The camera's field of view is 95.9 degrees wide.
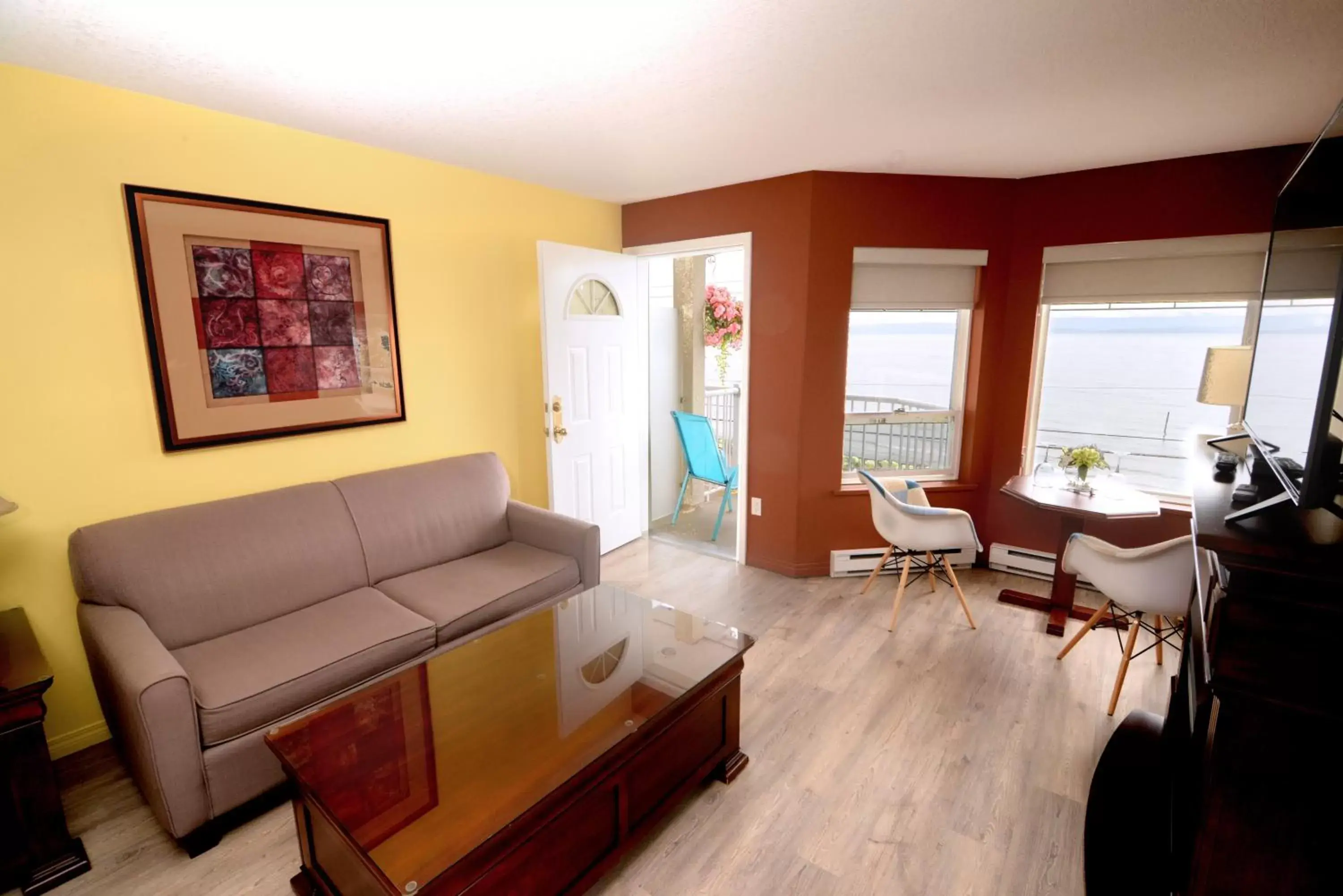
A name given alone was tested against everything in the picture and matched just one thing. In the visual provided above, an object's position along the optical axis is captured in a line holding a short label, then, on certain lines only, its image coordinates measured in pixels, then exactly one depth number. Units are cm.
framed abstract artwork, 221
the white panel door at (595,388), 342
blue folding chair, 426
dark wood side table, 155
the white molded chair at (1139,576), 217
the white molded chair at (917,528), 290
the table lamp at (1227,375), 270
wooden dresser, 111
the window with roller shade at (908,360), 341
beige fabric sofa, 172
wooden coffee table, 130
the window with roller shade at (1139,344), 299
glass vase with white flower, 298
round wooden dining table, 275
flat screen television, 118
